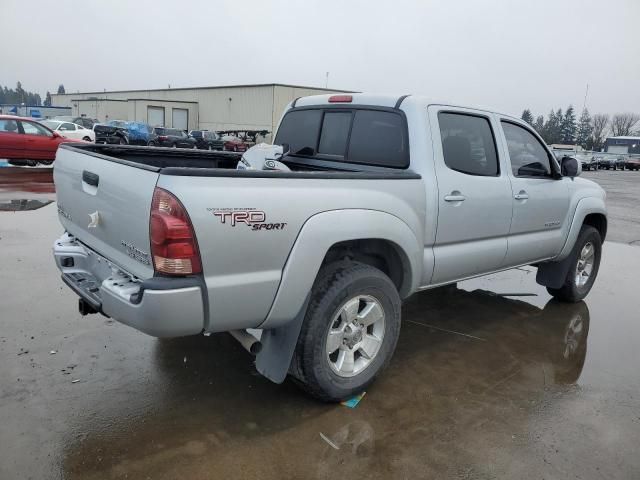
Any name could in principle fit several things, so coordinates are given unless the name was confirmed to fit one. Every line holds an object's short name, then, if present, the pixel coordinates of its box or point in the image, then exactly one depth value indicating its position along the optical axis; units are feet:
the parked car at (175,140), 101.86
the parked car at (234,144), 111.34
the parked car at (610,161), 158.10
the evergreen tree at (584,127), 296.24
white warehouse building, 148.25
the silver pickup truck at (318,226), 7.83
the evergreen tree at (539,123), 311.35
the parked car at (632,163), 160.06
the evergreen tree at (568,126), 308.17
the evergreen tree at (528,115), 323.70
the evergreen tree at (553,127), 287.48
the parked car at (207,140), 108.78
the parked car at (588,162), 138.72
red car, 47.88
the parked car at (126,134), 89.35
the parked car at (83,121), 109.29
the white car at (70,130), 78.02
